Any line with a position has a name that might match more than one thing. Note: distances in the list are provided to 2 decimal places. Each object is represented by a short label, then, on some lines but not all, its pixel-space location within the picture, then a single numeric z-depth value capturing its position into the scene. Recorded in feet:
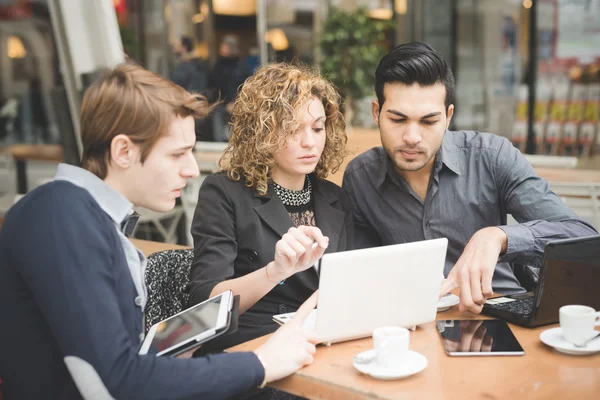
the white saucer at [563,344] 5.00
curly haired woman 6.82
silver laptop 5.08
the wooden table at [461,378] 4.46
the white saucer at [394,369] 4.61
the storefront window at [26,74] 27.71
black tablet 5.09
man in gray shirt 7.51
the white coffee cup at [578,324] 5.01
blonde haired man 4.33
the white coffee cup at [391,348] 4.71
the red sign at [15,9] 28.14
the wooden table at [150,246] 9.93
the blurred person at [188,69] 26.84
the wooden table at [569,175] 12.73
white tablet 4.93
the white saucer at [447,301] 6.20
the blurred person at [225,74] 26.91
